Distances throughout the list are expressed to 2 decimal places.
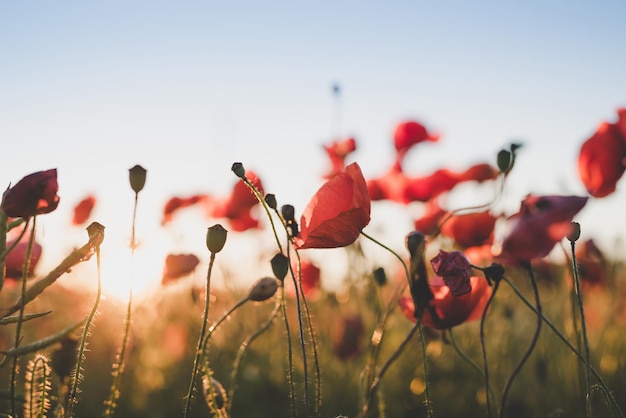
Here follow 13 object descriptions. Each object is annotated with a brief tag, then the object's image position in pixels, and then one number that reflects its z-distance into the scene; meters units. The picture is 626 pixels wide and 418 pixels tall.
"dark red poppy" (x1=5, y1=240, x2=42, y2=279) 0.58
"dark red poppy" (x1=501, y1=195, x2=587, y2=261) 0.55
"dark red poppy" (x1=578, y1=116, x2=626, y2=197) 0.74
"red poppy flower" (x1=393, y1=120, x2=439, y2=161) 1.12
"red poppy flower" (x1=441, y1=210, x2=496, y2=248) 0.83
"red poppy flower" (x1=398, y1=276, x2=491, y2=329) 0.60
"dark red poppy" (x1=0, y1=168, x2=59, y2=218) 0.49
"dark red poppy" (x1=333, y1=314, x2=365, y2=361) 0.97
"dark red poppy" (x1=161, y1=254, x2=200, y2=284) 0.77
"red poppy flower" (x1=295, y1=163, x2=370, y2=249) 0.57
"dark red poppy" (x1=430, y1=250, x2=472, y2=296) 0.56
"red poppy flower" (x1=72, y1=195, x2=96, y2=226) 1.13
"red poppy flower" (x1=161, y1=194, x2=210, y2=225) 1.14
